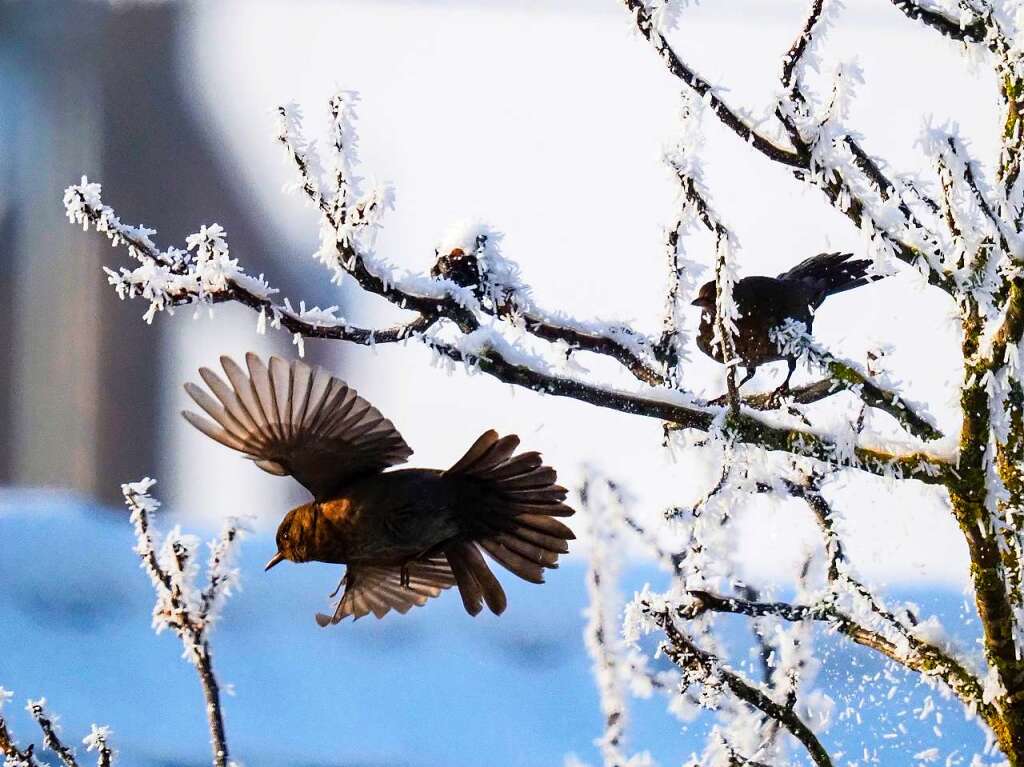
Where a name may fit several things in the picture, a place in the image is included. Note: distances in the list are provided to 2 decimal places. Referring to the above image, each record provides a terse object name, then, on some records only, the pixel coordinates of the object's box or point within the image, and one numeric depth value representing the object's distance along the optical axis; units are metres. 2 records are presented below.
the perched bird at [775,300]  11.90
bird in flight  11.93
